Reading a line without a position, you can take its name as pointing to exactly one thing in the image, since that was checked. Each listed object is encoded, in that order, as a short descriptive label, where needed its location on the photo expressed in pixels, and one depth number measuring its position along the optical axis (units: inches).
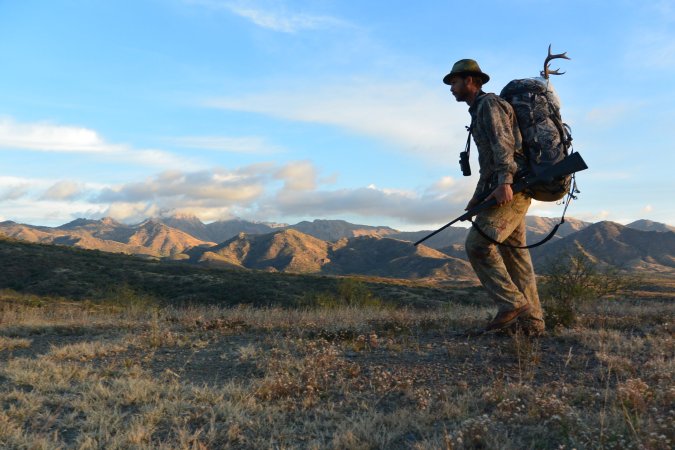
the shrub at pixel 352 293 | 900.6
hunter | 191.8
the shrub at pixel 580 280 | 537.3
